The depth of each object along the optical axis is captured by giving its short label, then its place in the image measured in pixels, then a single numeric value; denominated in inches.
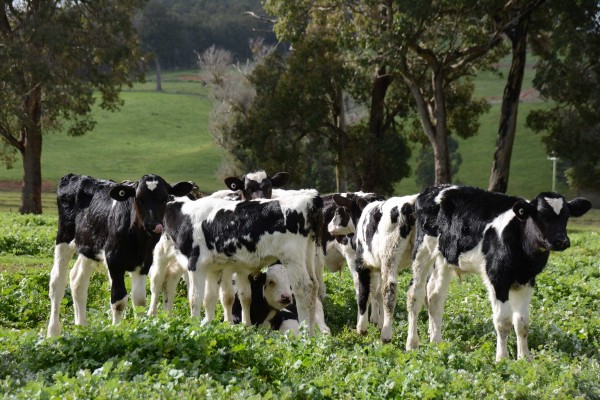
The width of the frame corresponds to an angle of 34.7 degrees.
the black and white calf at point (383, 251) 535.0
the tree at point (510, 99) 1503.4
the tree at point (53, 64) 1629.3
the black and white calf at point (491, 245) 470.0
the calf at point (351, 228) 593.0
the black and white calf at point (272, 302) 558.9
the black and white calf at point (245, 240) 505.7
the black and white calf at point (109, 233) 500.1
